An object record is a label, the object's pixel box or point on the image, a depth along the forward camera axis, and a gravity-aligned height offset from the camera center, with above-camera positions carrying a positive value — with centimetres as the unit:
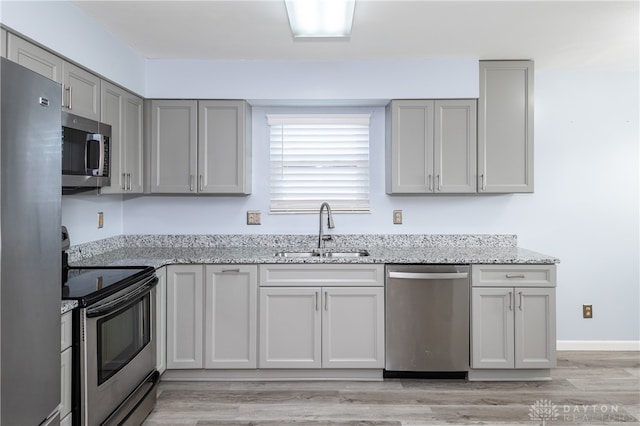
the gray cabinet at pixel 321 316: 312 -73
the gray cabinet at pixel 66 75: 203 +72
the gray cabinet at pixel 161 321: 302 -76
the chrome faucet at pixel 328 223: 350 -9
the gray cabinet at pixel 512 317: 309 -73
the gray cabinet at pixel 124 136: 291 +54
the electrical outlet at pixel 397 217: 375 -4
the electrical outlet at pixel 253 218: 375 -5
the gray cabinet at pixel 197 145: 345 +51
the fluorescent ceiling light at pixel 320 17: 234 +109
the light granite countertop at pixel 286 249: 309 -30
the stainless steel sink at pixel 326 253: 348 -33
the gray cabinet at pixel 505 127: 343 +66
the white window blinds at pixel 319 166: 376 +39
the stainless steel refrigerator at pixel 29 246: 136 -12
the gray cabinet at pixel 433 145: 343 +52
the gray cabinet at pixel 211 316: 312 -74
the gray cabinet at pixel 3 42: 190 +73
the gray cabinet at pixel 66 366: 189 -67
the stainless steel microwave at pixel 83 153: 233 +33
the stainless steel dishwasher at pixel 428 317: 308 -73
